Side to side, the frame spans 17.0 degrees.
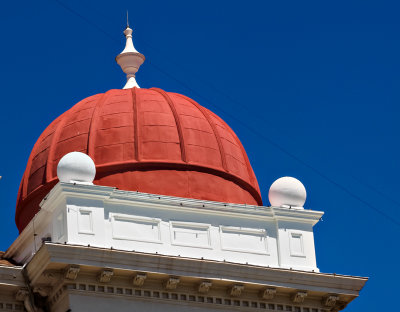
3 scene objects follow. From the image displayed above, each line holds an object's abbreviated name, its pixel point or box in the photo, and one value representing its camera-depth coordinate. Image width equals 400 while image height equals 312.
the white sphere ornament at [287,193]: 32.91
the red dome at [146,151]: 33.22
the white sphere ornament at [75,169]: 31.17
